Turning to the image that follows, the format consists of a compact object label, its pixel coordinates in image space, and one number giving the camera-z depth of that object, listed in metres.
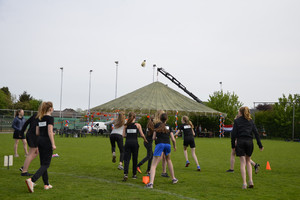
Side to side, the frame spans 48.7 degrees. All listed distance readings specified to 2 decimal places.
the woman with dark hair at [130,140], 8.09
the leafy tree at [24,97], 80.00
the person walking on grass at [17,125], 11.98
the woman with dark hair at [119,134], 9.26
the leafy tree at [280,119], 40.66
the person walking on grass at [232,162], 10.26
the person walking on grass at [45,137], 6.68
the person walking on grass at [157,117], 7.80
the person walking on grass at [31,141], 8.15
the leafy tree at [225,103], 51.94
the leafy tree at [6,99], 66.69
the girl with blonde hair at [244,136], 7.52
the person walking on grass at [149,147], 9.28
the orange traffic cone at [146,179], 7.79
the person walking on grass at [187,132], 10.77
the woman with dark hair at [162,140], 7.49
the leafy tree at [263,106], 65.19
